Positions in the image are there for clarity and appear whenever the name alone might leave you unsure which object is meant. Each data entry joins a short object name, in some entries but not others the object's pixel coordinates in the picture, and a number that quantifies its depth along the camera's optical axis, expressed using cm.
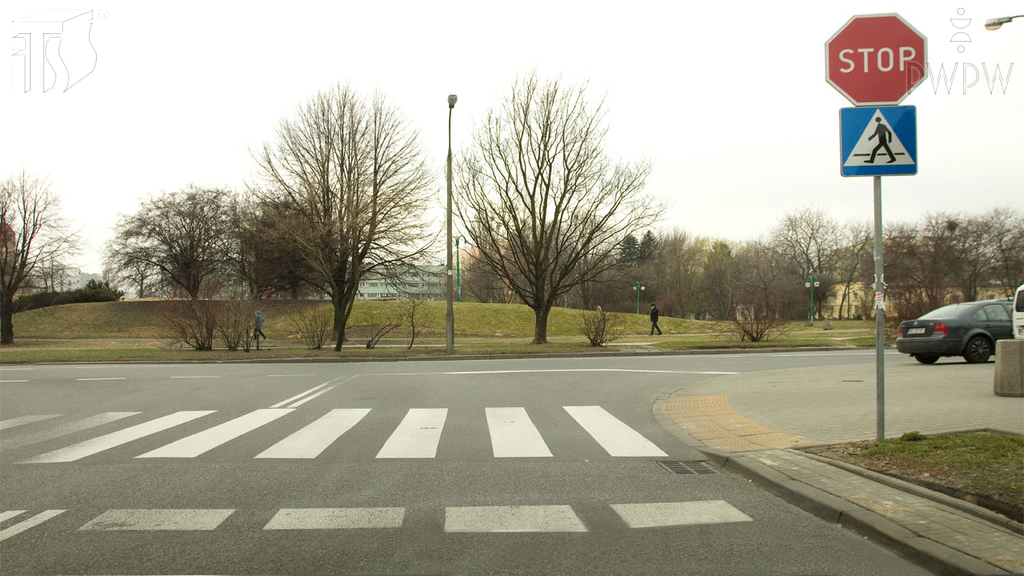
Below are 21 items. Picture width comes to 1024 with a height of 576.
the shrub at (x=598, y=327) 2689
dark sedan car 1642
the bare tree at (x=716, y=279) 7756
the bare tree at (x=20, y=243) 4084
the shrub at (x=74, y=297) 5559
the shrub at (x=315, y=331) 2789
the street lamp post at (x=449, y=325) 2461
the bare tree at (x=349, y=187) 3144
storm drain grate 659
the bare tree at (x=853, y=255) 7156
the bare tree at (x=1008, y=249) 4294
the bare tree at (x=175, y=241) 5531
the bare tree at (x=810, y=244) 7406
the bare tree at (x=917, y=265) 2888
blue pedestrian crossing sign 691
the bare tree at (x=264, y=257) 3728
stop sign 703
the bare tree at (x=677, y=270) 8000
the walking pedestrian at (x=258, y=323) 2898
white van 1315
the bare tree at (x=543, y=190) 2809
